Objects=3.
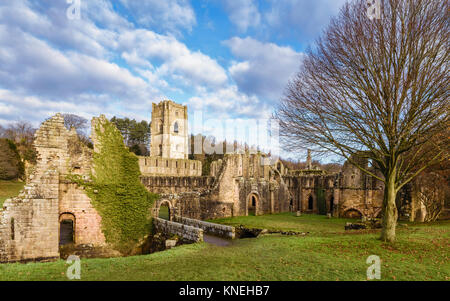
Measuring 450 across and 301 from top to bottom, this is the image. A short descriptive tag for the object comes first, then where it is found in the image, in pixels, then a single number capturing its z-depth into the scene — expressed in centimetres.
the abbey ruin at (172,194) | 1166
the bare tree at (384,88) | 1004
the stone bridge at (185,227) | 1350
